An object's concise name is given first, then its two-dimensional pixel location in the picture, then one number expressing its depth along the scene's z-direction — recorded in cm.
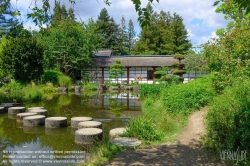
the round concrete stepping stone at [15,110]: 986
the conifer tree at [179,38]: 3303
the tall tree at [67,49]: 2352
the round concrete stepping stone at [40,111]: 914
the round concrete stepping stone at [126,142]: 529
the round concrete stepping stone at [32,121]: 794
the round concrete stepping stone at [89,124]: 714
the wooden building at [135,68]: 2481
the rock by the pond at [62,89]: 1990
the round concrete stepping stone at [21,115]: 868
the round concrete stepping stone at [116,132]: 616
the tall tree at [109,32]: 4103
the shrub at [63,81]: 2141
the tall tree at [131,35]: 4731
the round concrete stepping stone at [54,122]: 773
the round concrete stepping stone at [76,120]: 785
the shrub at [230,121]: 389
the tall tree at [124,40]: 4138
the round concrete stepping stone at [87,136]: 621
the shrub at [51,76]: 2149
